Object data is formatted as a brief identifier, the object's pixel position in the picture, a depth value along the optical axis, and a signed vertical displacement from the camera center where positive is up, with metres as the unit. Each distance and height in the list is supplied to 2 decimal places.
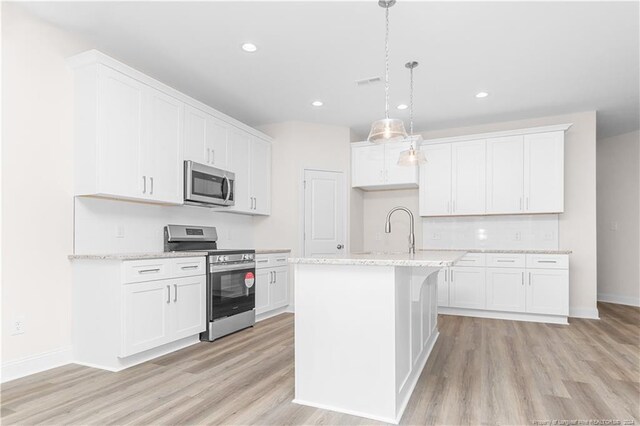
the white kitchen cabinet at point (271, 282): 4.51 -0.83
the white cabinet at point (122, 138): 2.99 +0.68
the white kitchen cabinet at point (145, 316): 2.84 -0.79
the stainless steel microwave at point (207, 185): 3.82 +0.34
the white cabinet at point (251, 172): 4.67 +0.59
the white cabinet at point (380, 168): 5.39 +0.71
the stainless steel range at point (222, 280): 3.66 -0.65
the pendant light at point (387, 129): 2.59 +0.61
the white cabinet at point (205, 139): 3.90 +0.85
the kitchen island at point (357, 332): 2.11 -0.68
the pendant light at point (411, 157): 3.36 +0.54
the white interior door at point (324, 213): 5.32 +0.06
